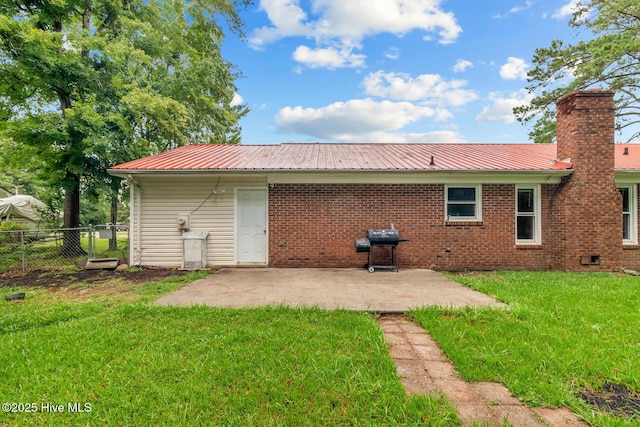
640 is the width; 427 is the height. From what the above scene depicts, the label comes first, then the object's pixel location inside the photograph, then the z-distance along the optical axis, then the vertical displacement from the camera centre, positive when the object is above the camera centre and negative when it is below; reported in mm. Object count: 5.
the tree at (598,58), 11532 +7039
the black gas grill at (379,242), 7012 -692
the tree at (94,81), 9203 +4783
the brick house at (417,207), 7129 +206
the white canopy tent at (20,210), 17094 +207
